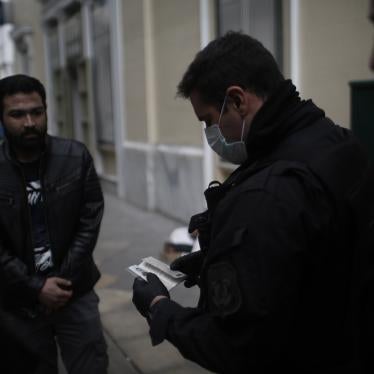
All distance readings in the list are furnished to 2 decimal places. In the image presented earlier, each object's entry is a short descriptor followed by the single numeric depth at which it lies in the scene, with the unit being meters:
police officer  1.35
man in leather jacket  2.62
